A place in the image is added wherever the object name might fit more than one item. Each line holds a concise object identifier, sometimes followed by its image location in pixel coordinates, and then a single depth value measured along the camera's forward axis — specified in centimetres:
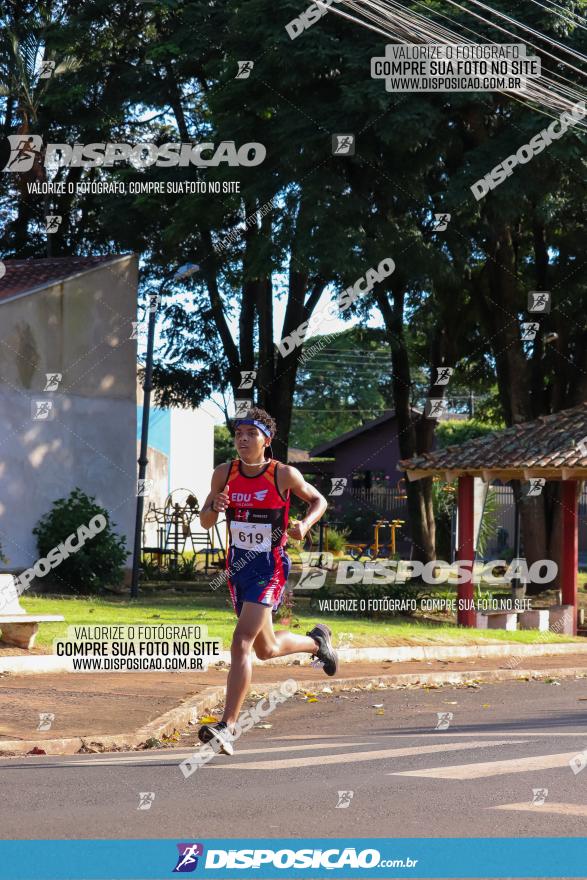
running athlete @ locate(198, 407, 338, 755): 848
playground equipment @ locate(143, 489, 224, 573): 3303
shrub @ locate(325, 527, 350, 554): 4281
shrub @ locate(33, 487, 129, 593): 2470
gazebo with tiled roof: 2212
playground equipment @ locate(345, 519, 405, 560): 4041
